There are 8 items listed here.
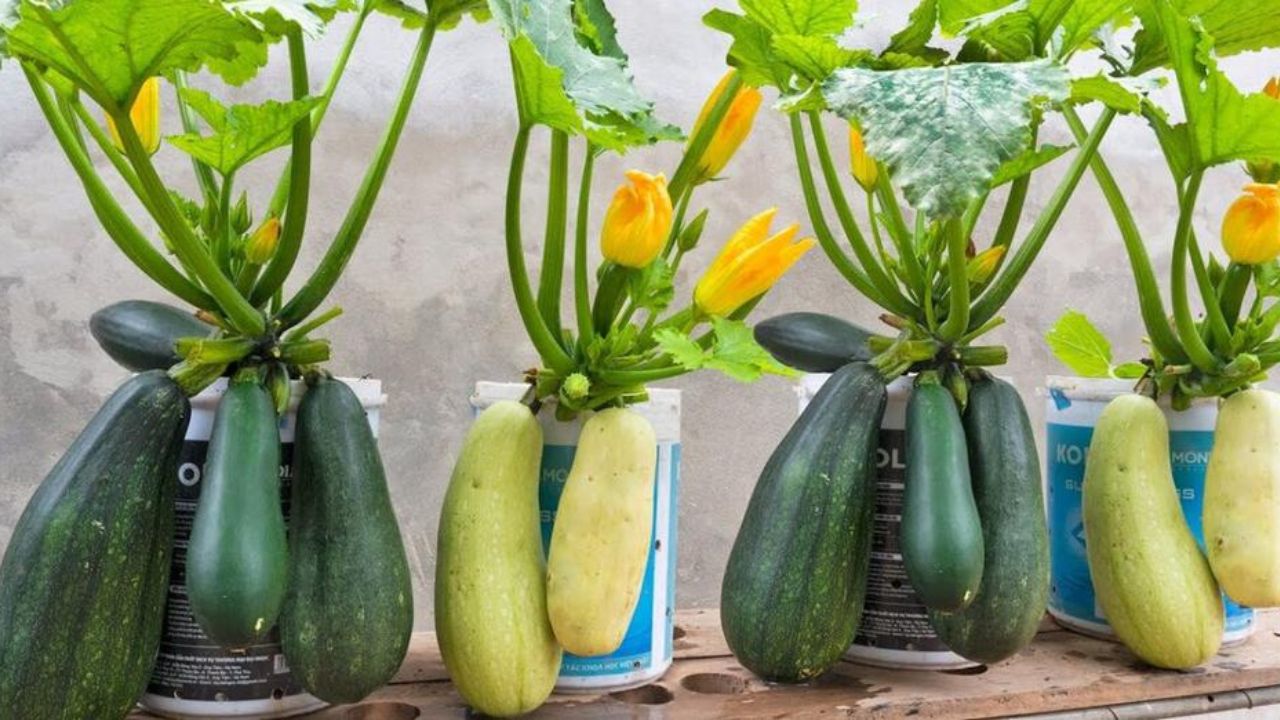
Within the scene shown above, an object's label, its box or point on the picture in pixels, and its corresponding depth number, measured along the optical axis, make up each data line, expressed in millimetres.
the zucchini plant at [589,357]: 650
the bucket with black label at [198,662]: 628
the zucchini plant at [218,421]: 540
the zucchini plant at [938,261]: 583
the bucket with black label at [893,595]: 767
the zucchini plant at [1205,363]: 731
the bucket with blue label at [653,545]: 724
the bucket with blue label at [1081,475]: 865
